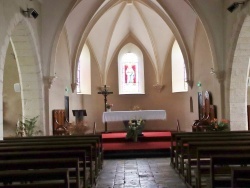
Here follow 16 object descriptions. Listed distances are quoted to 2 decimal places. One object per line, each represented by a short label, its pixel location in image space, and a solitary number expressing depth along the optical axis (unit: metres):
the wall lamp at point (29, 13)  7.53
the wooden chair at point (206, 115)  9.48
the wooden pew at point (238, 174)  2.49
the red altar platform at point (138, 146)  8.23
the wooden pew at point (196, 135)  5.65
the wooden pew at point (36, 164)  3.04
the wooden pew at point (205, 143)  4.50
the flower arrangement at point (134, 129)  9.62
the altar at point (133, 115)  10.64
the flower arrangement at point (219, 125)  8.05
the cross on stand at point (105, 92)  13.09
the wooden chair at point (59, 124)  9.60
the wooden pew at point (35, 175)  2.55
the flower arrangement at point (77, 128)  9.52
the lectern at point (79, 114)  11.27
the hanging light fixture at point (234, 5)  7.49
